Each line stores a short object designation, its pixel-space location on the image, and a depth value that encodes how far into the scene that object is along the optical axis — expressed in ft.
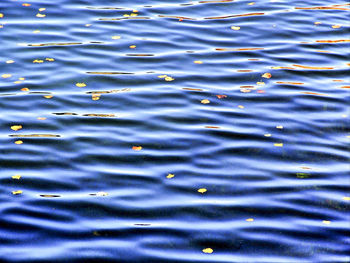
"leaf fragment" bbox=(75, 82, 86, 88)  41.85
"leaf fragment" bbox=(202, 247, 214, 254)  27.76
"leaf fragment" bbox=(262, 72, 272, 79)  44.43
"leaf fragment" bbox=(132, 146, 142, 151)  35.42
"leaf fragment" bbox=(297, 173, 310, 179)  33.63
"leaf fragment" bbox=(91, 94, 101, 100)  40.47
